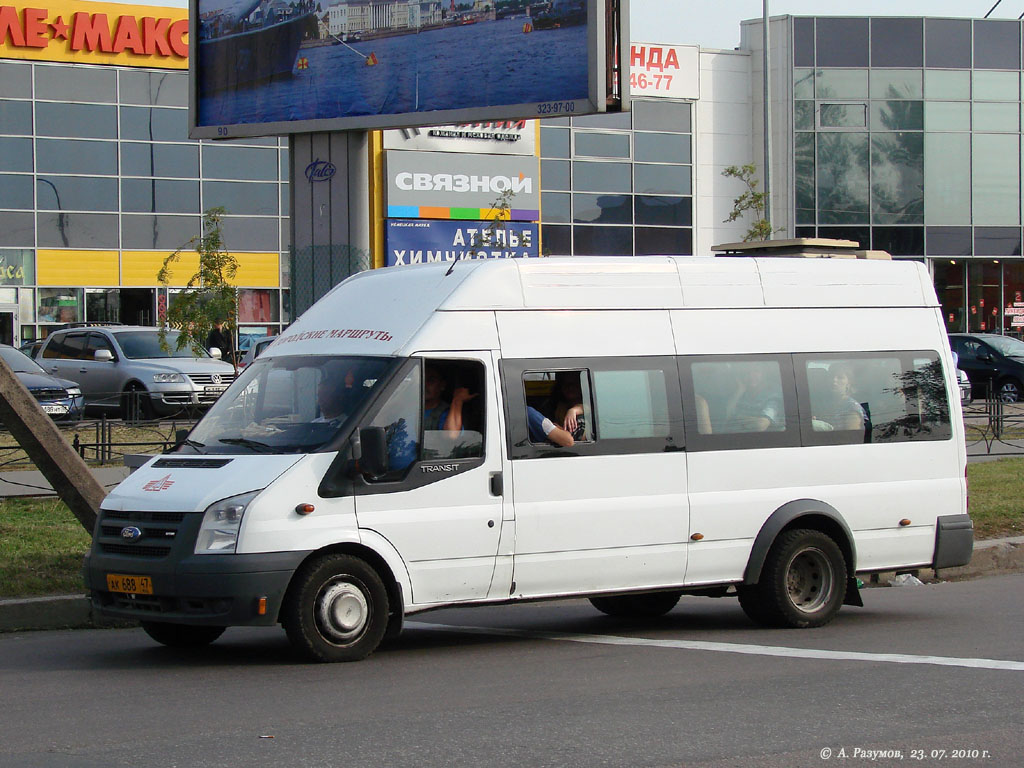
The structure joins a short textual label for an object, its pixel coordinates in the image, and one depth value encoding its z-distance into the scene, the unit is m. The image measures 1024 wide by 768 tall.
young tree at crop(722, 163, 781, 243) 30.19
